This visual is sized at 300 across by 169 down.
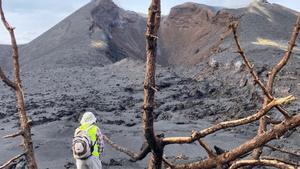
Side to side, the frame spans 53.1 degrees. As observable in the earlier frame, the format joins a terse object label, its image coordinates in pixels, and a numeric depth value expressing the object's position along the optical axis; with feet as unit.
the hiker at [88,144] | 11.50
